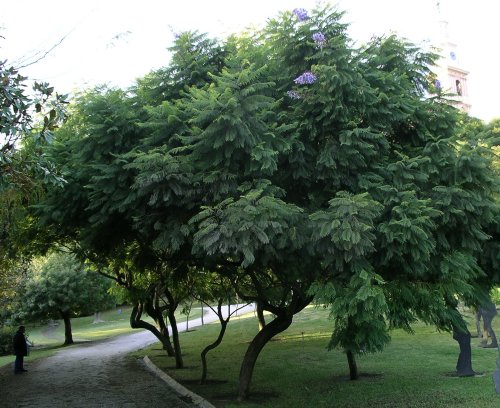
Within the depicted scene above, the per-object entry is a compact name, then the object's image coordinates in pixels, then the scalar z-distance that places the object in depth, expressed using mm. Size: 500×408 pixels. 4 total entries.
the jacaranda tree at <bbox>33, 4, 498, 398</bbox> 7664
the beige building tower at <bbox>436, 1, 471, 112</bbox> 63500
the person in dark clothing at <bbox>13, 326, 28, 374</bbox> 19516
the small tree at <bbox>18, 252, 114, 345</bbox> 36125
